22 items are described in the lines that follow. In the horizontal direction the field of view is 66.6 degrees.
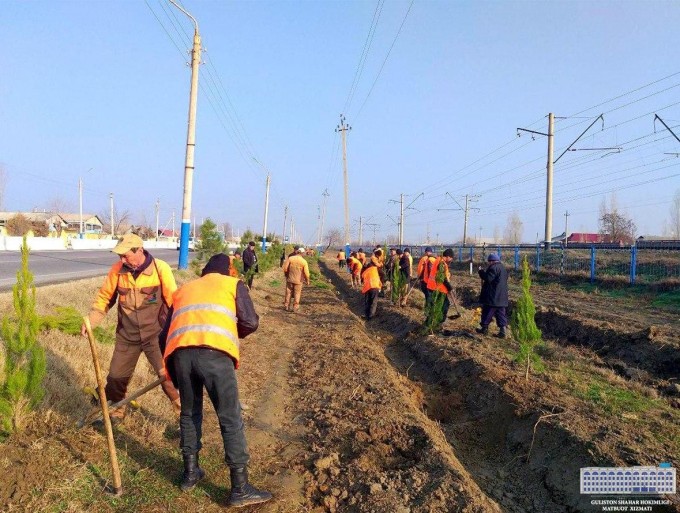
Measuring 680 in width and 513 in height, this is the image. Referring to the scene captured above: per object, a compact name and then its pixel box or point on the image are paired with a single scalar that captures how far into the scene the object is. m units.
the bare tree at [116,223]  86.18
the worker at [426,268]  12.73
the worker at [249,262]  16.73
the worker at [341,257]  31.38
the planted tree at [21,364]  4.14
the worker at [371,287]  13.53
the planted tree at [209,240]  15.80
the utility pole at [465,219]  53.03
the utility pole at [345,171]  41.31
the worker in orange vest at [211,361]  3.63
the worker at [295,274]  14.25
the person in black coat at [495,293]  10.11
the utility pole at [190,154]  16.00
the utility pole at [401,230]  57.78
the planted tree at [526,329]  7.15
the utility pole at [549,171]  25.14
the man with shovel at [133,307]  4.65
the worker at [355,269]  21.61
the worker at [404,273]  15.12
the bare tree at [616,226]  55.04
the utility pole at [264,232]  34.60
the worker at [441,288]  10.77
